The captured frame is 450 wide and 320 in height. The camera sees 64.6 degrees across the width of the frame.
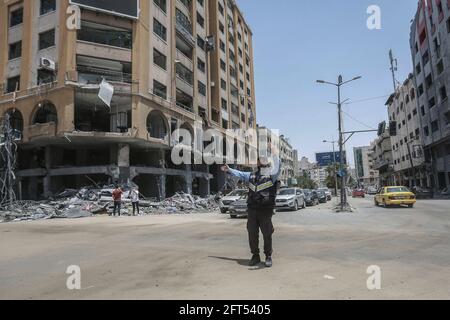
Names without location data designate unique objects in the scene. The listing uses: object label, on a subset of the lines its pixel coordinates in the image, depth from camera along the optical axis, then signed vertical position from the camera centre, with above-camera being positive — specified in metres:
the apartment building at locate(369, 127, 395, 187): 75.44 +6.00
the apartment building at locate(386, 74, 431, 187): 54.56 +8.35
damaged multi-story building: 27.03 +8.62
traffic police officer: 6.12 -0.22
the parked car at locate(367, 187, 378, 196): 68.74 -0.81
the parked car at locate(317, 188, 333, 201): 40.73 -0.75
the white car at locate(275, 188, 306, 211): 21.14 -0.61
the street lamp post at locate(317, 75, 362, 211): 22.83 +4.16
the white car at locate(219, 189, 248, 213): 21.45 -0.52
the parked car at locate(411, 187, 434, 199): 39.08 -0.87
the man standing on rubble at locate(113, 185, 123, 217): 20.75 -0.18
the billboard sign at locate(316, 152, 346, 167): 53.91 +4.57
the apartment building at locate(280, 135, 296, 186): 100.54 +9.27
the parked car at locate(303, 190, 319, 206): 28.67 -0.75
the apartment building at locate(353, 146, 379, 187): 142.25 +8.00
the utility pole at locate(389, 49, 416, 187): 52.26 +17.08
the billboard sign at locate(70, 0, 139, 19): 27.20 +14.72
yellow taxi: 22.36 -0.68
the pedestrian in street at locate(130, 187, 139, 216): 21.64 -0.28
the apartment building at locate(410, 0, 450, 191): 40.44 +13.13
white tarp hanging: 26.02 +7.59
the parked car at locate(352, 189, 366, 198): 51.56 -0.84
